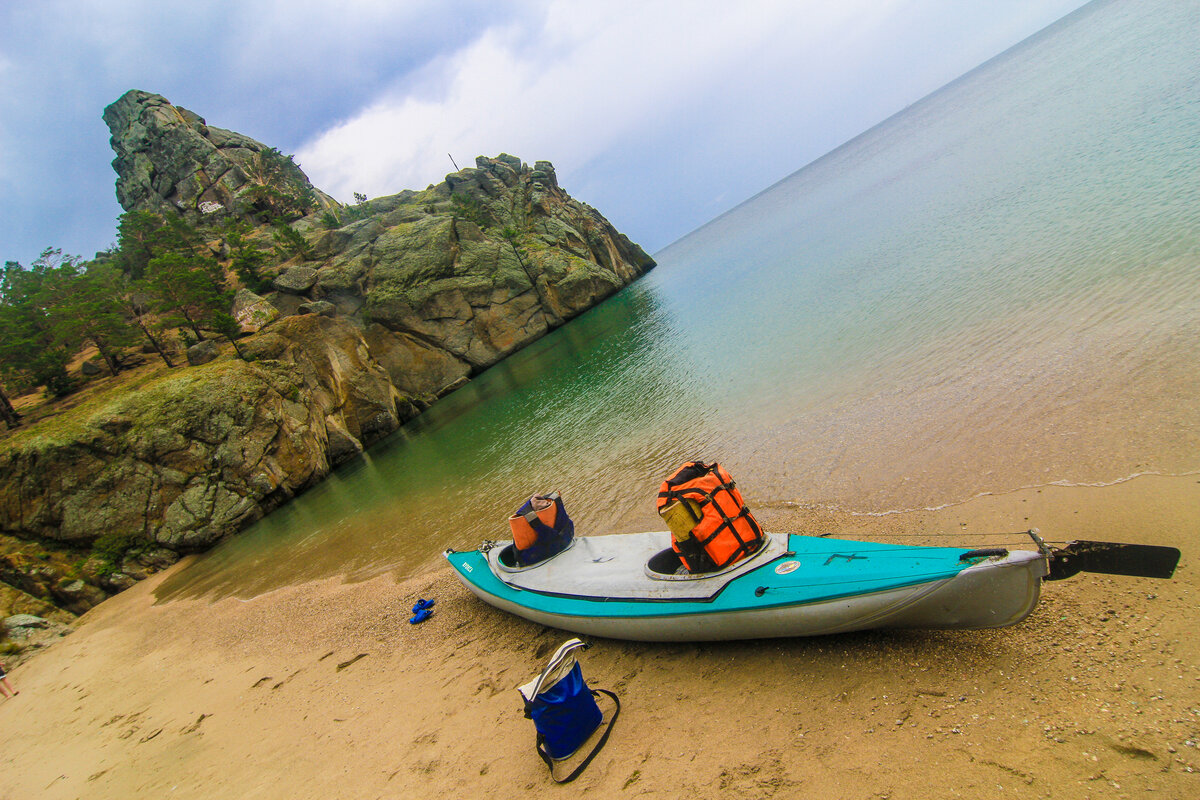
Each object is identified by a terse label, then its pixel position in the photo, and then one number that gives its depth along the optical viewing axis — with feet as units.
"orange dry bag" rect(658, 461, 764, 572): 17.07
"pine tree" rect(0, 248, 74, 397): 86.53
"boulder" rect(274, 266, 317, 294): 130.82
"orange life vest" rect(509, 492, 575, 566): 23.03
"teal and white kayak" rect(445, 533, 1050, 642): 12.79
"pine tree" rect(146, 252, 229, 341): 96.78
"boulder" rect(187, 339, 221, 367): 85.51
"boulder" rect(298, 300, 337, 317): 115.85
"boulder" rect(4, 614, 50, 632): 39.91
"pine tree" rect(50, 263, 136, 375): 89.66
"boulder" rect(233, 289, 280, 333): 110.52
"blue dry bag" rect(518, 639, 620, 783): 13.53
